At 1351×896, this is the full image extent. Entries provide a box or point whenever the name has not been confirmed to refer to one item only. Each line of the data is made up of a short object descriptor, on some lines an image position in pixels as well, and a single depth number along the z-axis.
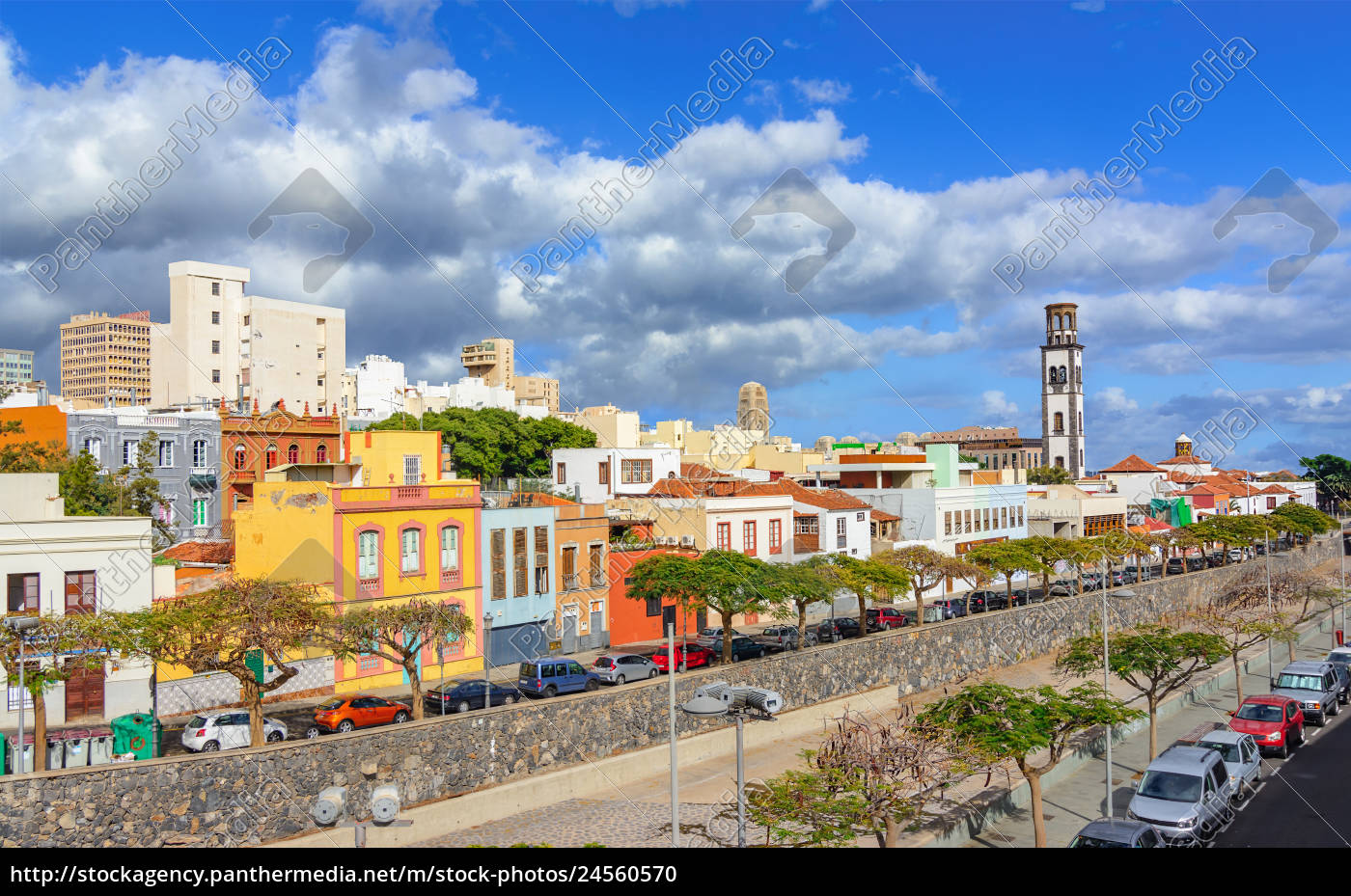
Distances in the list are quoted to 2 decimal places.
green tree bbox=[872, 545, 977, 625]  45.53
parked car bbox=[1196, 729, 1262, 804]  24.69
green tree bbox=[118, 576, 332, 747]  22.92
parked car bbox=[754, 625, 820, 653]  40.81
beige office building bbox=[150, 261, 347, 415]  88.69
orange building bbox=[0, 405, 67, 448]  46.31
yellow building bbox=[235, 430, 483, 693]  34.59
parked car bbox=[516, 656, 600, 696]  32.12
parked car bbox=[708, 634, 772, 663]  39.28
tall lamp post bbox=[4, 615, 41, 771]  19.45
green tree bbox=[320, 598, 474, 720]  26.75
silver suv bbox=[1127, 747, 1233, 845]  20.41
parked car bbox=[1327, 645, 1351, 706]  40.03
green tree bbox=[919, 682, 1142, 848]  19.86
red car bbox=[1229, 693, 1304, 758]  29.33
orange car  27.52
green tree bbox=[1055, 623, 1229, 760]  29.33
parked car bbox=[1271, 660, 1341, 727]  34.09
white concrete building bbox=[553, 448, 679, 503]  60.88
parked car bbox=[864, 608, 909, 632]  47.00
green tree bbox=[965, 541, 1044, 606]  50.28
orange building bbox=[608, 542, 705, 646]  44.50
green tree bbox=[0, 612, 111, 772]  21.03
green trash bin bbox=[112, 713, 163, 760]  24.11
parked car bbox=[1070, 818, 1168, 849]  17.59
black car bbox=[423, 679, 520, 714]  30.42
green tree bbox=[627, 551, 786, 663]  35.41
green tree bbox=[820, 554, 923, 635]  40.03
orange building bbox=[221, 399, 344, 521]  52.56
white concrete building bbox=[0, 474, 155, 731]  28.34
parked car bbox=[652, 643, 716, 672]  36.69
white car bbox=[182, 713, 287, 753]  24.73
